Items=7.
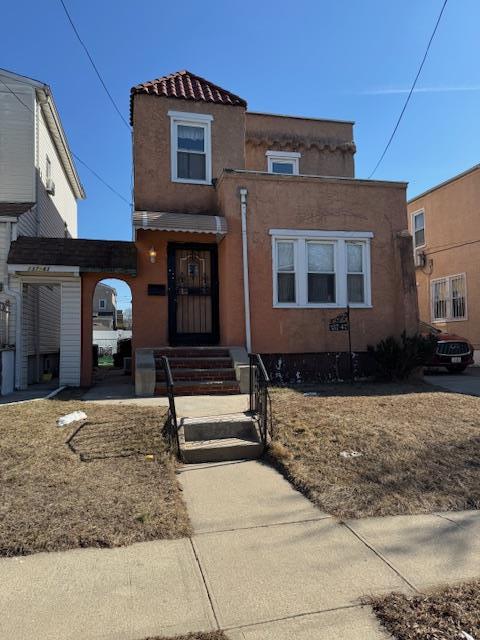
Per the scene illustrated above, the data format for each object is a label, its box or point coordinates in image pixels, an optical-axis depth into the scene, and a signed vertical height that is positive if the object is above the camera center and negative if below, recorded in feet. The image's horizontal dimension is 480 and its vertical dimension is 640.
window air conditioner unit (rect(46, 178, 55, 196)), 47.11 +14.47
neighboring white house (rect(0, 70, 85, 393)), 35.27 +10.05
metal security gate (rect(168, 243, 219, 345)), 37.70 +3.10
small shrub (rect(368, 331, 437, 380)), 34.86 -1.69
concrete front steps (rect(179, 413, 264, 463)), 19.61 -4.52
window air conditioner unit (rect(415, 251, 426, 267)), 66.49 +9.81
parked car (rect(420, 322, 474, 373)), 45.16 -2.15
